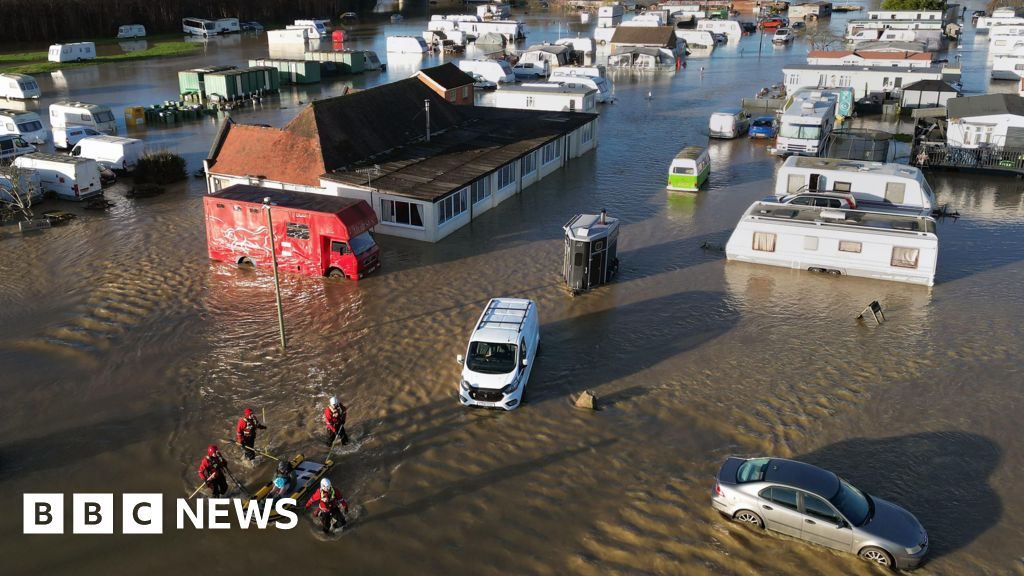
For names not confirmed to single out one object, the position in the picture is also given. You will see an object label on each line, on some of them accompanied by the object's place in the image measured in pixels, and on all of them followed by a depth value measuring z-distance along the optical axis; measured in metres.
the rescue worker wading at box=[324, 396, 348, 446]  17.05
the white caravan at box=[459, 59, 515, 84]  77.69
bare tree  33.31
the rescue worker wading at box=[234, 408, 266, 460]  16.64
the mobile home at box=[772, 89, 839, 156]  45.59
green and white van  38.19
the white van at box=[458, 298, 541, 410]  18.86
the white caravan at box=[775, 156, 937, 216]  32.88
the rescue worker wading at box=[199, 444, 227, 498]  15.38
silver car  13.87
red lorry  26.36
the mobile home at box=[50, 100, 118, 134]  48.97
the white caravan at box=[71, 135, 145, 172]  41.22
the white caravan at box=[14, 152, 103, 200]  35.88
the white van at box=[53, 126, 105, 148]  47.00
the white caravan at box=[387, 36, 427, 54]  102.25
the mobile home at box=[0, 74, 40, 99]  64.19
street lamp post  20.41
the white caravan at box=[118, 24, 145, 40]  106.12
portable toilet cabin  25.58
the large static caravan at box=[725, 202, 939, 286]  26.61
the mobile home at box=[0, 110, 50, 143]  46.91
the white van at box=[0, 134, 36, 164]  41.31
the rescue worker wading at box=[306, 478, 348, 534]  14.54
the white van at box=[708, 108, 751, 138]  51.28
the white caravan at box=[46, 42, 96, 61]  84.75
